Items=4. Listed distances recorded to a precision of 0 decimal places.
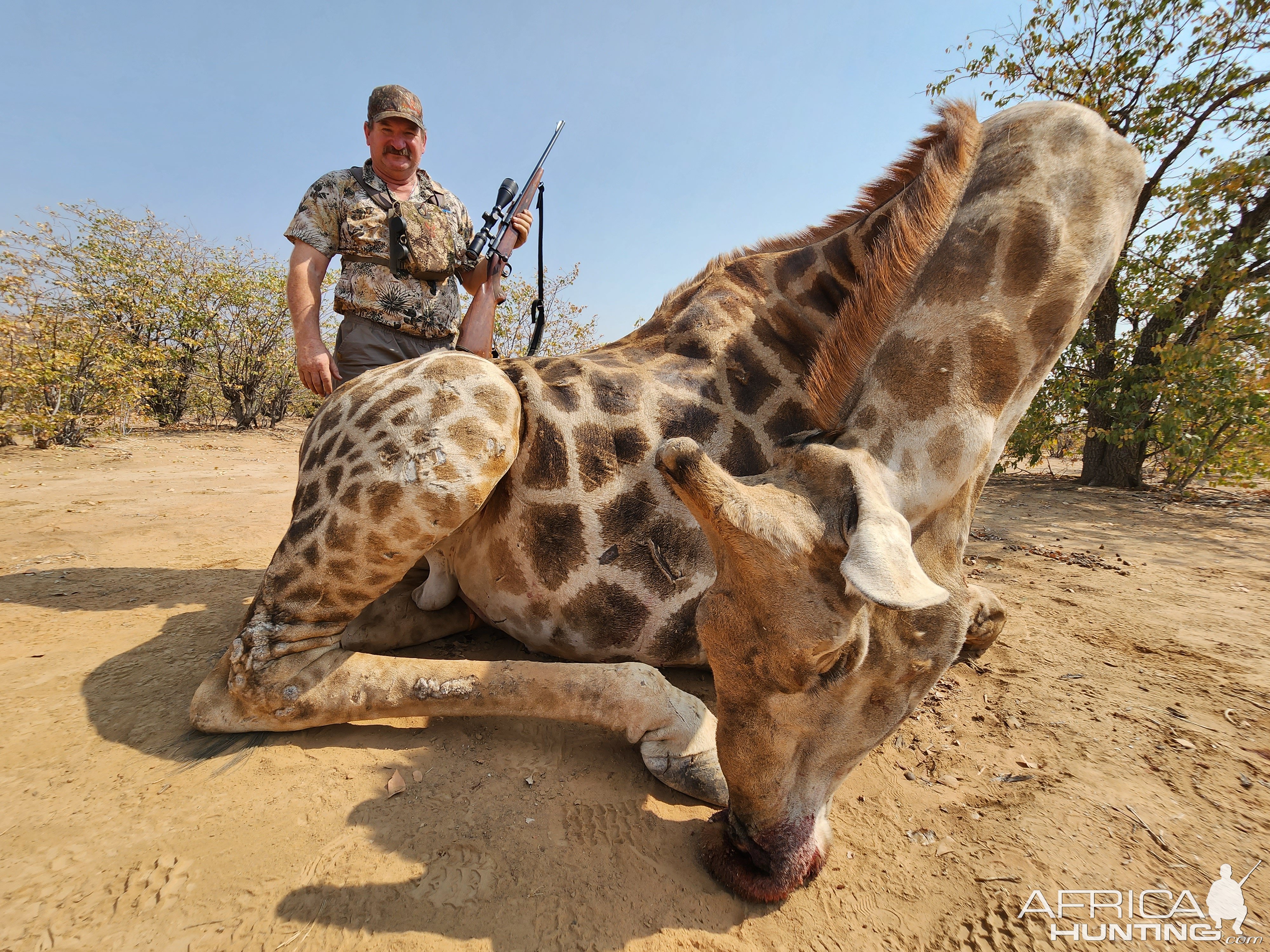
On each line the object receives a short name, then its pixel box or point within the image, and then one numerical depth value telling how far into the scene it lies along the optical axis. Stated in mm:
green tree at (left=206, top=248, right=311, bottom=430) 13430
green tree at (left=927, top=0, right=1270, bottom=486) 6176
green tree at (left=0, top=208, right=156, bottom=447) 9016
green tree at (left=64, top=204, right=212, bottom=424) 11445
